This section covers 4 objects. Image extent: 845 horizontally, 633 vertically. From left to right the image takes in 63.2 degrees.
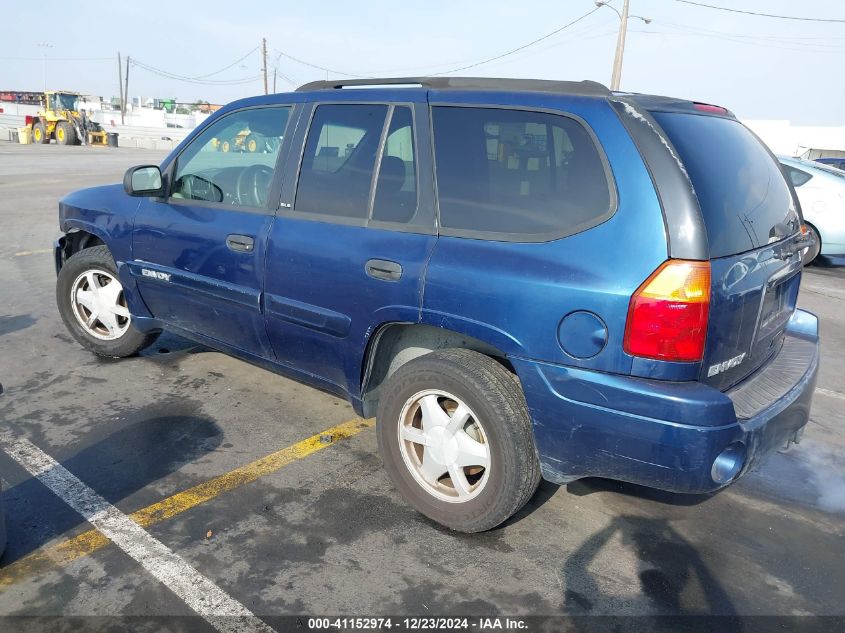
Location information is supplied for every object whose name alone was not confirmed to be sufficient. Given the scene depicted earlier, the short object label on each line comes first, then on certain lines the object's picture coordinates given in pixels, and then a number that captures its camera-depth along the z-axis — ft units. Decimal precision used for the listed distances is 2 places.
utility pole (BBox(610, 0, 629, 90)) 88.87
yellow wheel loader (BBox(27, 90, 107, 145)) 115.03
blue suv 8.02
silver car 31.27
